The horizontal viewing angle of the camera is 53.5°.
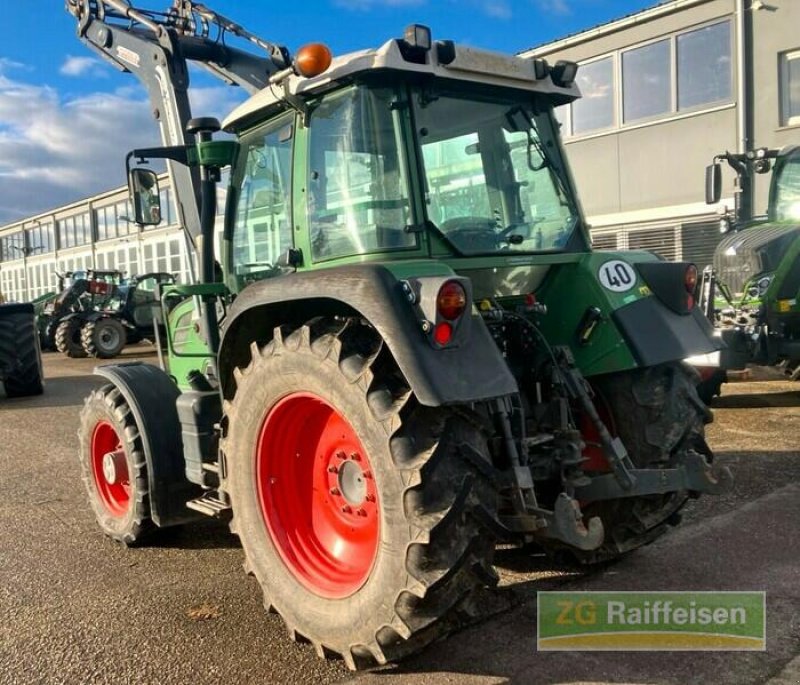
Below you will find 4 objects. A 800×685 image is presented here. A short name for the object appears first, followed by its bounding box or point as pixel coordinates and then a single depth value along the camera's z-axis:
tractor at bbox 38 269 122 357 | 19.12
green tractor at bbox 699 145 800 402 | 7.81
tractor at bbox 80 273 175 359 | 18.47
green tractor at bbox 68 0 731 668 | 2.75
